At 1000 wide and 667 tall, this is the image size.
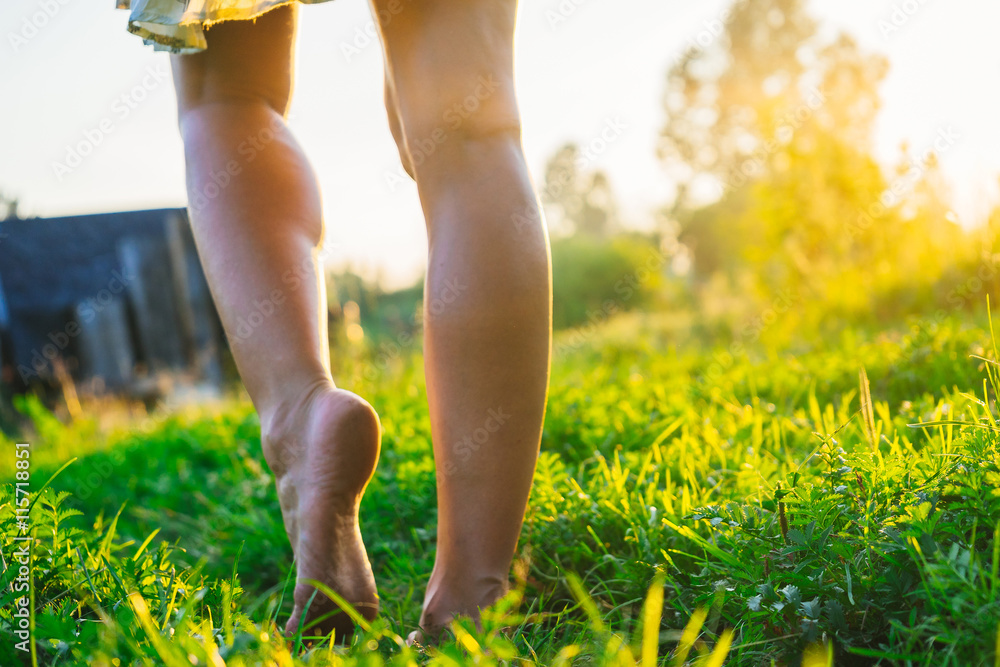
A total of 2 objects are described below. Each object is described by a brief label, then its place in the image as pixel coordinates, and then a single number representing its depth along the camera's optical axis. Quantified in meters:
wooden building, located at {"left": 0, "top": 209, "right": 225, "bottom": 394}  8.72
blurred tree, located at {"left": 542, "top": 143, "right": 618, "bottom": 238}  29.19
